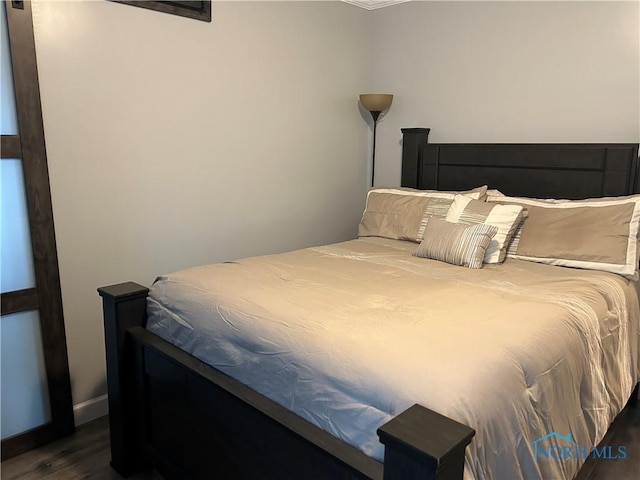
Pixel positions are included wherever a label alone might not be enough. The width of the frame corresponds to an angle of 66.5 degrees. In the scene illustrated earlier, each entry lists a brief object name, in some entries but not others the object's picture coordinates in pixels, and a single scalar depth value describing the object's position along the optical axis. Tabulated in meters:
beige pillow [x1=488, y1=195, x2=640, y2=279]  2.23
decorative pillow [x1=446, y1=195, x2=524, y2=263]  2.41
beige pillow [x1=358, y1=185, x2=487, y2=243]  2.82
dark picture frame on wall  2.39
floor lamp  3.38
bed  1.19
